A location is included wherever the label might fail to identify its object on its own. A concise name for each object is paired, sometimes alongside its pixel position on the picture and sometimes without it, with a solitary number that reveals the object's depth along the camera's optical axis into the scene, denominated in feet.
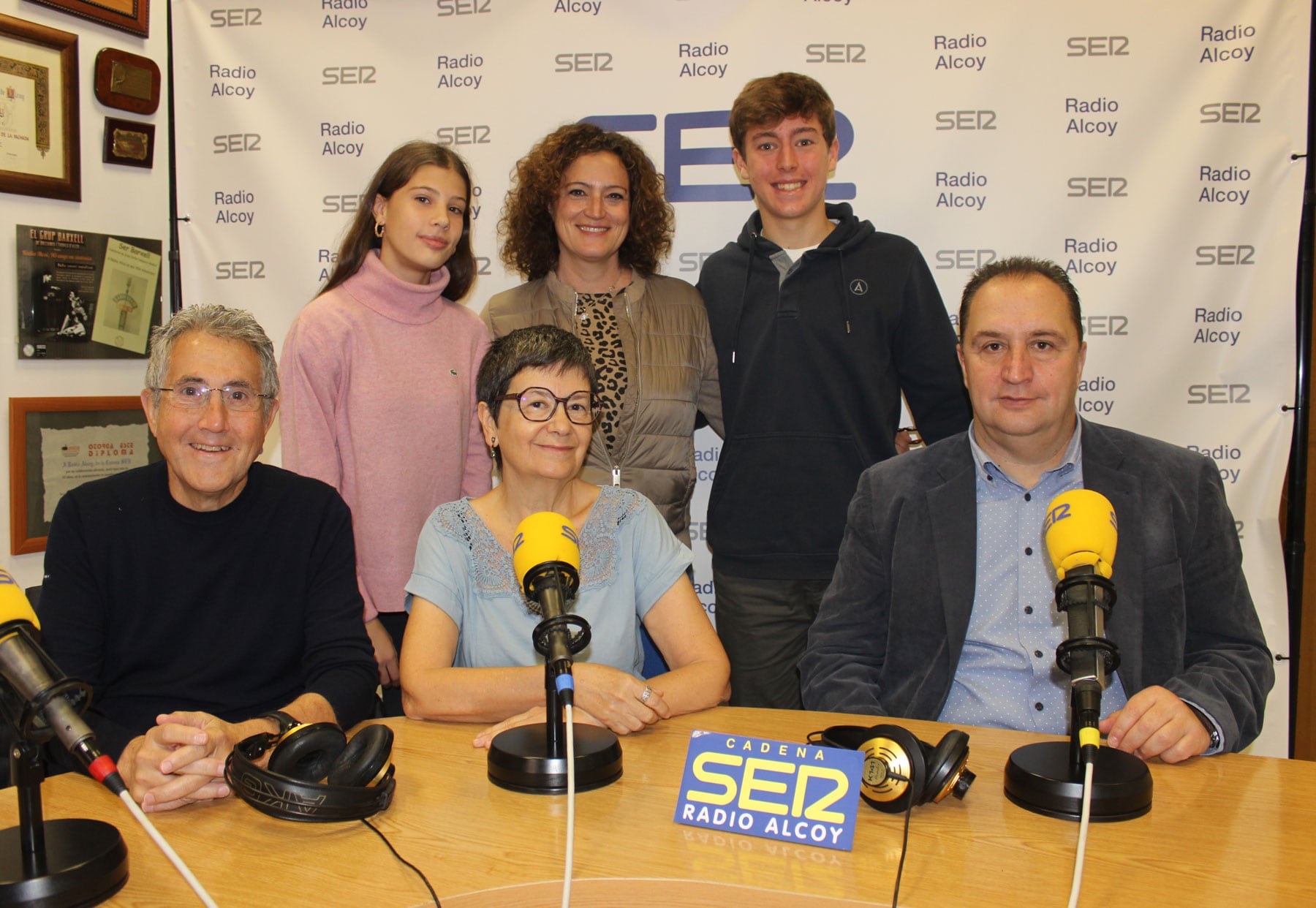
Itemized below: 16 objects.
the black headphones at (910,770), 4.94
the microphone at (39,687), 3.90
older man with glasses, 6.79
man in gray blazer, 6.89
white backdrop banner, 11.61
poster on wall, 11.73
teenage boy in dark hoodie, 10.14
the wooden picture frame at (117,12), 12.03
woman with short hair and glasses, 7.29
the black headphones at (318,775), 4.96
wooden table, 4.37
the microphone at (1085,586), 4.43
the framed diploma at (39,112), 11.37
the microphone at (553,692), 4.81
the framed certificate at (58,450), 11.57
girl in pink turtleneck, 9.77
